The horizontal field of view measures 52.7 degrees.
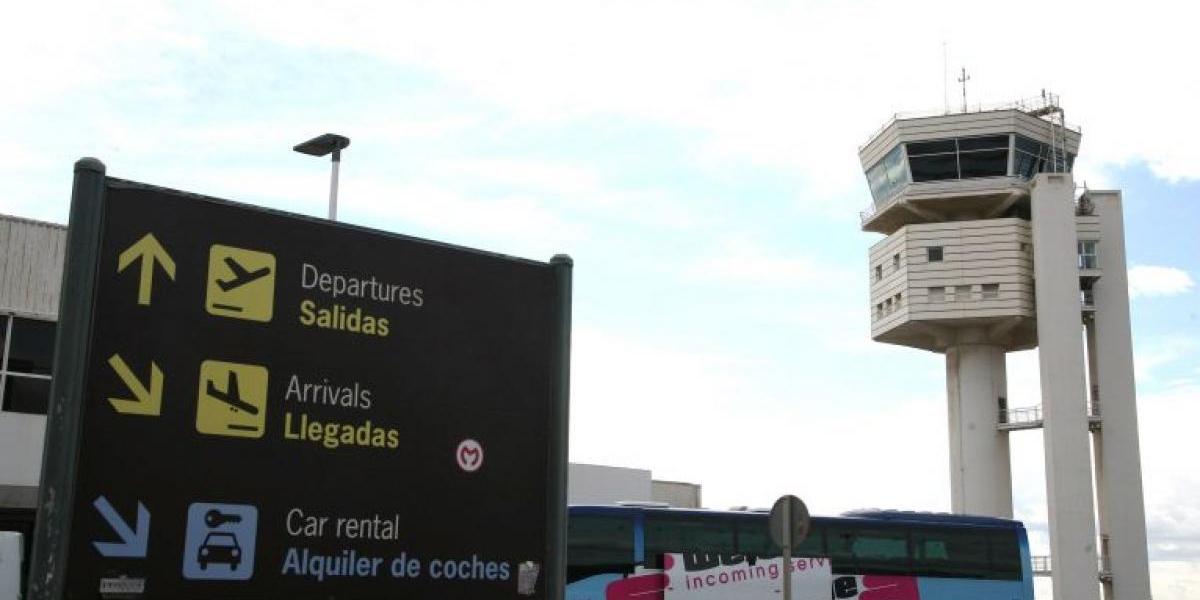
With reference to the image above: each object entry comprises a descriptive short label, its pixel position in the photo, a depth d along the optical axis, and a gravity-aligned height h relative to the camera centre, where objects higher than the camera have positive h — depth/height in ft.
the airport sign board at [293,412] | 18.42 +1.98
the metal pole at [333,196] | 58.90 +16.19
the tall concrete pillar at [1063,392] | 155.74 +20.43
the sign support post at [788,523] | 41.39 +0.64
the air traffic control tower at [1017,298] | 161.27 +33.91
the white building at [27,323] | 79.66 +13.44
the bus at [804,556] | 73.26 -0.88
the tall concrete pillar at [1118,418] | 158.71 +17.42
